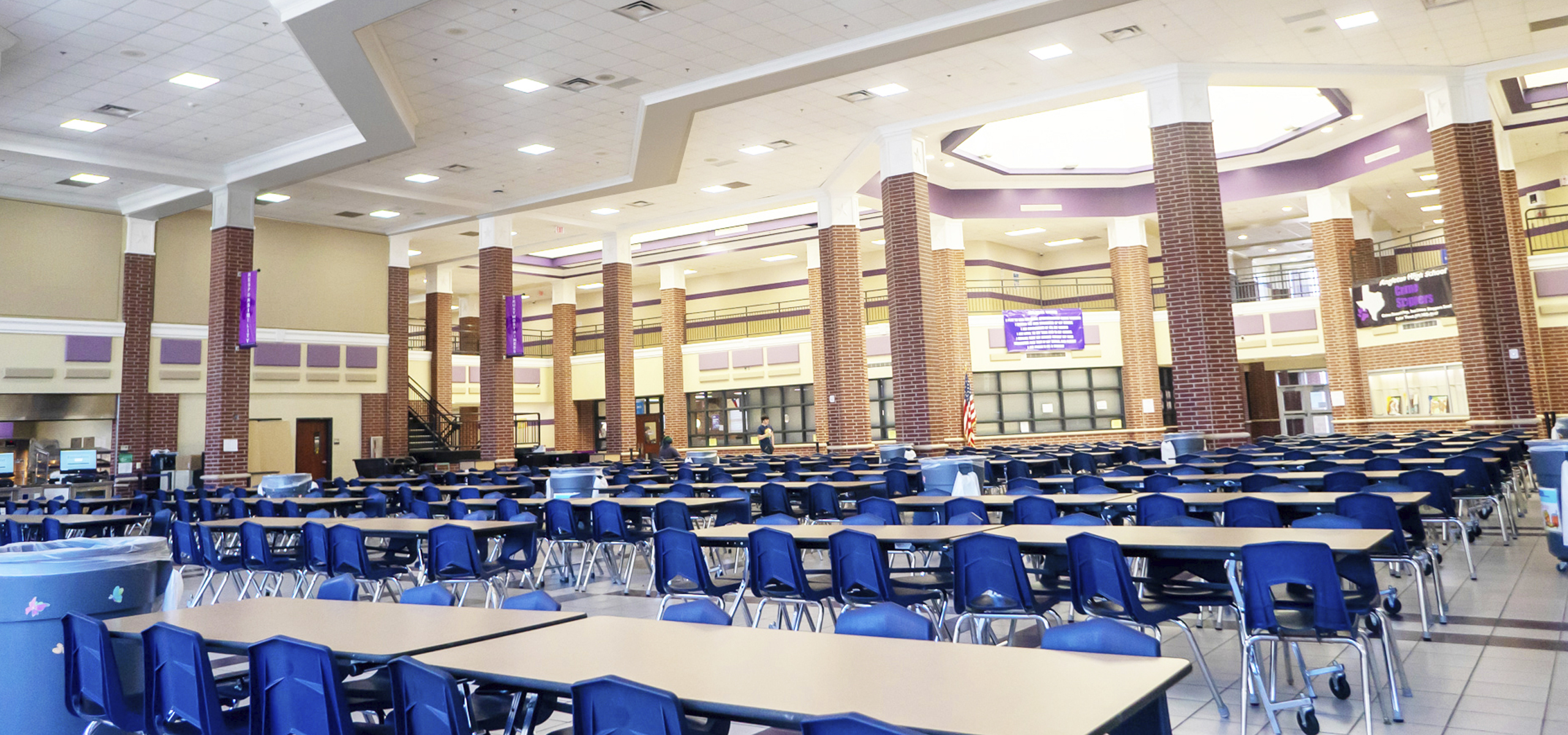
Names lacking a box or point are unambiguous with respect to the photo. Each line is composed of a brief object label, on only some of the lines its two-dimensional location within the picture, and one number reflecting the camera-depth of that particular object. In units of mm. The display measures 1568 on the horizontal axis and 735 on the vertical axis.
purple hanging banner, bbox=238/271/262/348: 15320
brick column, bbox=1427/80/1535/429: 14195
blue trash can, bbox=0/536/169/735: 3926
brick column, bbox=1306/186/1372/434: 19422
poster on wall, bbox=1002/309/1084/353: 21734
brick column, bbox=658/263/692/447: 23703
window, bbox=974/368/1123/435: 22781
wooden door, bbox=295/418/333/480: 19359
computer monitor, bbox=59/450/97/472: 15641
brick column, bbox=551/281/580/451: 22969
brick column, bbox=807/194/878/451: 17875
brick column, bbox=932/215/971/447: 18781
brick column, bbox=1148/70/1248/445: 12719
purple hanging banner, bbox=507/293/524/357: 18562
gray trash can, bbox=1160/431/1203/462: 12375
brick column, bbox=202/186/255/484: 15258
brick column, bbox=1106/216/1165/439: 21031
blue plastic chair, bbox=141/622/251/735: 3119
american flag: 15625
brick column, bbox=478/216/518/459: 18562
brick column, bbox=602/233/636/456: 21062
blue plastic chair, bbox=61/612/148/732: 3525
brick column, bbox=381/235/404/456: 20547
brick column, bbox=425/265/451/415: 23531
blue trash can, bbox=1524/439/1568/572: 6816
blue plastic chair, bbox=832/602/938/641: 3186
